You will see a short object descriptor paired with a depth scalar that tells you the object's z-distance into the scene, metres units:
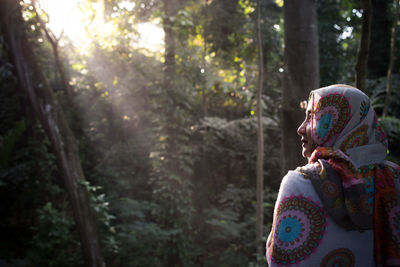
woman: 1.25
